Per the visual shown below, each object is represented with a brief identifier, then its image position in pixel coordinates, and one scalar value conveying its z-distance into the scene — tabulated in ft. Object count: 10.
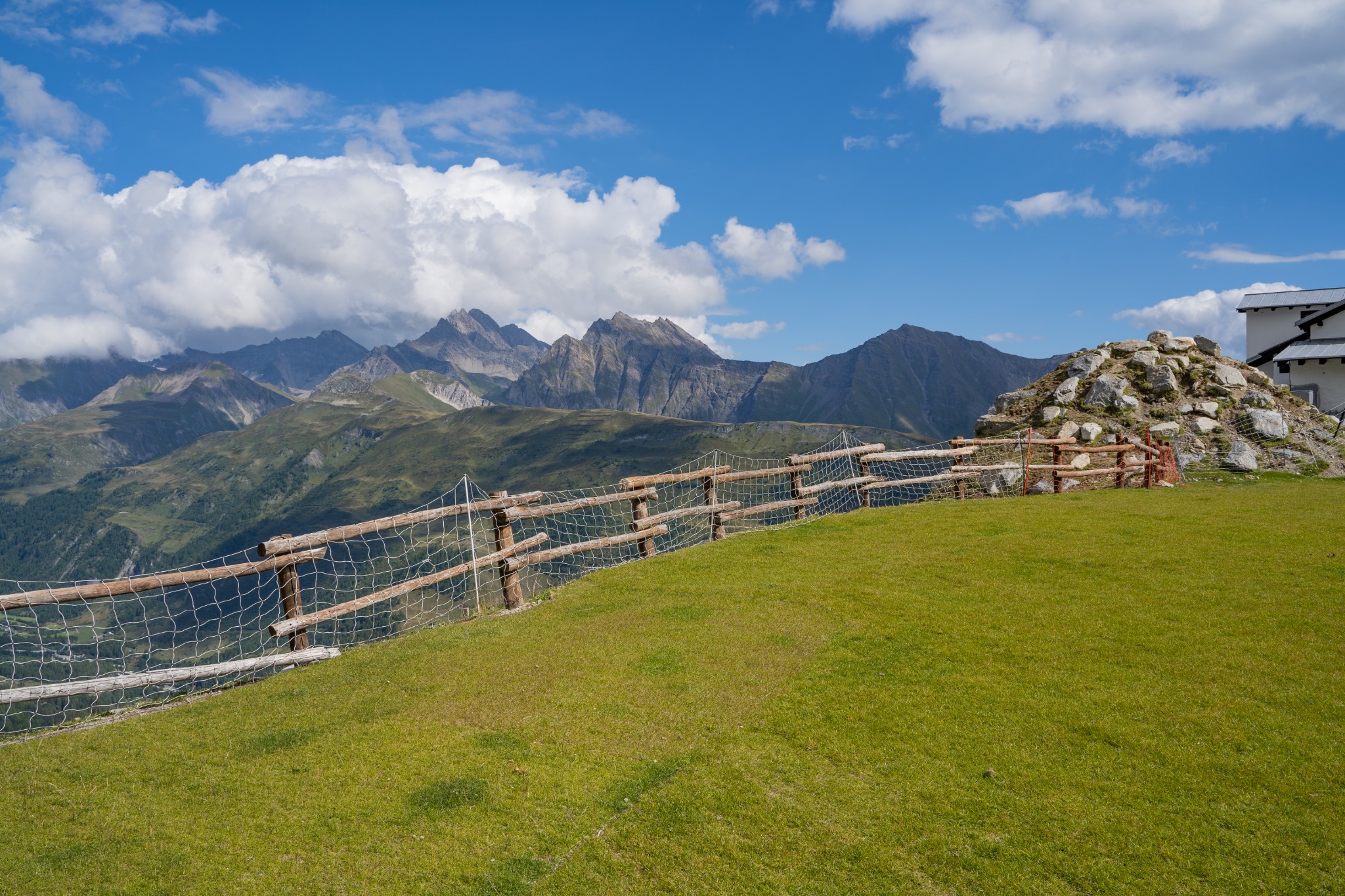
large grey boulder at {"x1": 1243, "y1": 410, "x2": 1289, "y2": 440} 94.02
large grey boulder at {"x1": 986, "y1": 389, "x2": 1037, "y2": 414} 115.75
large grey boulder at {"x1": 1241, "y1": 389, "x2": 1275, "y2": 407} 98.32
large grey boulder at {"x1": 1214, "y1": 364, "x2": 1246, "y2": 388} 102.73
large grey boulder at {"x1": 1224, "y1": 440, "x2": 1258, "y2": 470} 90.68
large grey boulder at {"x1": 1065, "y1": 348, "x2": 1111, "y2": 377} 110.93
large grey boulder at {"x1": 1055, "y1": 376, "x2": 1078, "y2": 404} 106.42
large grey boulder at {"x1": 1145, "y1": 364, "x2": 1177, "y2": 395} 102.32
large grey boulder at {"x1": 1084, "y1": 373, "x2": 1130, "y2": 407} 102.73
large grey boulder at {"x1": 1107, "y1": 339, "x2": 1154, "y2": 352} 111.24
